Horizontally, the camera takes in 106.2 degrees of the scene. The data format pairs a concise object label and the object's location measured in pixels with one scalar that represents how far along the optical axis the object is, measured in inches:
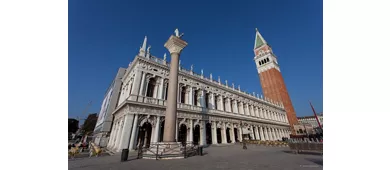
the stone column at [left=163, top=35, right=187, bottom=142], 399.2
